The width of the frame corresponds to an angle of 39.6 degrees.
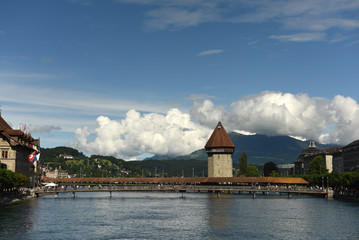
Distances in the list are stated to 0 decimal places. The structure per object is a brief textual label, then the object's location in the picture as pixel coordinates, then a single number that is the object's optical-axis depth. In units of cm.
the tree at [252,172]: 16849
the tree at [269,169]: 19562
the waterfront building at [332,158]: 17488
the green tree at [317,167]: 14325
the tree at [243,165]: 17800
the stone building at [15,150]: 9075
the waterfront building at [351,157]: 14488
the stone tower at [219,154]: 14788
